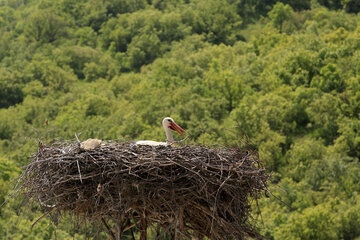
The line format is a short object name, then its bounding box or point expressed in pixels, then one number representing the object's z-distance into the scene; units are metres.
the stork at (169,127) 22.96
